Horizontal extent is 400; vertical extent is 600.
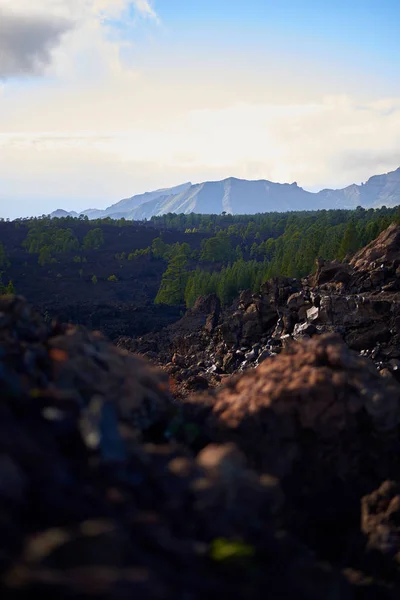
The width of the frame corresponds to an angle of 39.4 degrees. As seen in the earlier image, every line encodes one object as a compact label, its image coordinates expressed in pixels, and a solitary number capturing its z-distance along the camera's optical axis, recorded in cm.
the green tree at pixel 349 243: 5906
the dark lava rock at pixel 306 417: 909
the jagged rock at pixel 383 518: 823
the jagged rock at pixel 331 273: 3731
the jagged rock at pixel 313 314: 3100
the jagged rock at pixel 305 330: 3003
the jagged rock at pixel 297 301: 3391
